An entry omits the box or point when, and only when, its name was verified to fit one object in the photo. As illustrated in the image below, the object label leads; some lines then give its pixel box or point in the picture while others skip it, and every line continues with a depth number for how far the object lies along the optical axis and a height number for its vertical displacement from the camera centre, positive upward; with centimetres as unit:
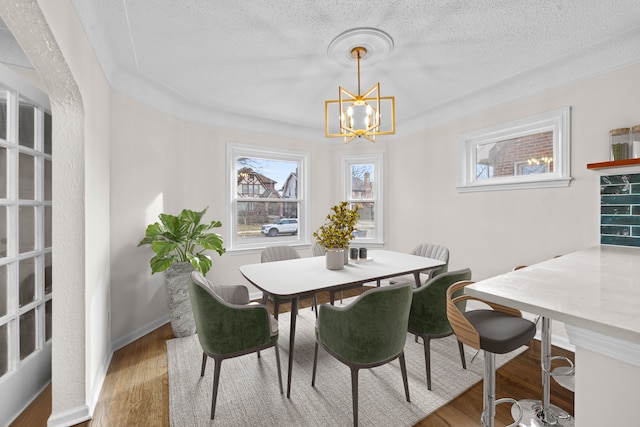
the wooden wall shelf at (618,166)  200 +33
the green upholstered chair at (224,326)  175 -74
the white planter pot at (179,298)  289 -90
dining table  199 -52
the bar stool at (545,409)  167 -126
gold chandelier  225 +77
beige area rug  180 -132
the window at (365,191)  468 +35
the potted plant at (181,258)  282 -47
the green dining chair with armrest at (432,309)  197 -71
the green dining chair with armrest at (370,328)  163 -71
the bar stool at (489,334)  137 -63
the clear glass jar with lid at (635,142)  208 +52
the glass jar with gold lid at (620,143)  221 +54
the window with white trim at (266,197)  405 +23
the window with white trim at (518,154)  274 +63
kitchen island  74 -32
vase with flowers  252 -22
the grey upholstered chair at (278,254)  324 -50
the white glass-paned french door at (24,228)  182 -11
